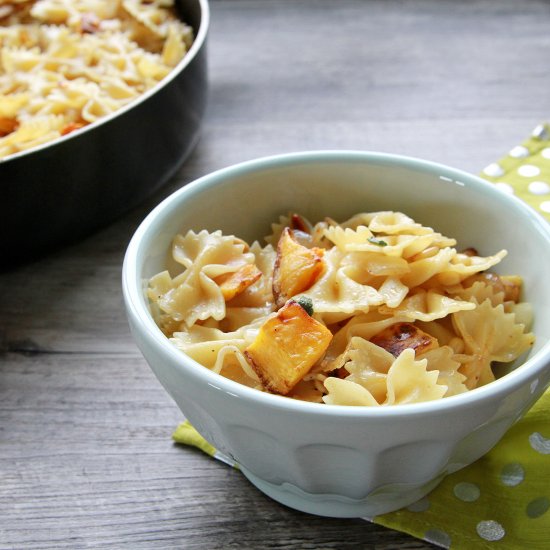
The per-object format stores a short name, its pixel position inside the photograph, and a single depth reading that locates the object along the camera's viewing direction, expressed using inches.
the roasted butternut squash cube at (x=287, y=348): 19.8
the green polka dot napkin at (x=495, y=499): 20.7
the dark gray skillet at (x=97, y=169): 24.6
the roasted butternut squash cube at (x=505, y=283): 21.6
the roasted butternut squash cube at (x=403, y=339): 20.4
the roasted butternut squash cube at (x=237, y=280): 21.4
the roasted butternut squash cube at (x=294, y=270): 21.3
